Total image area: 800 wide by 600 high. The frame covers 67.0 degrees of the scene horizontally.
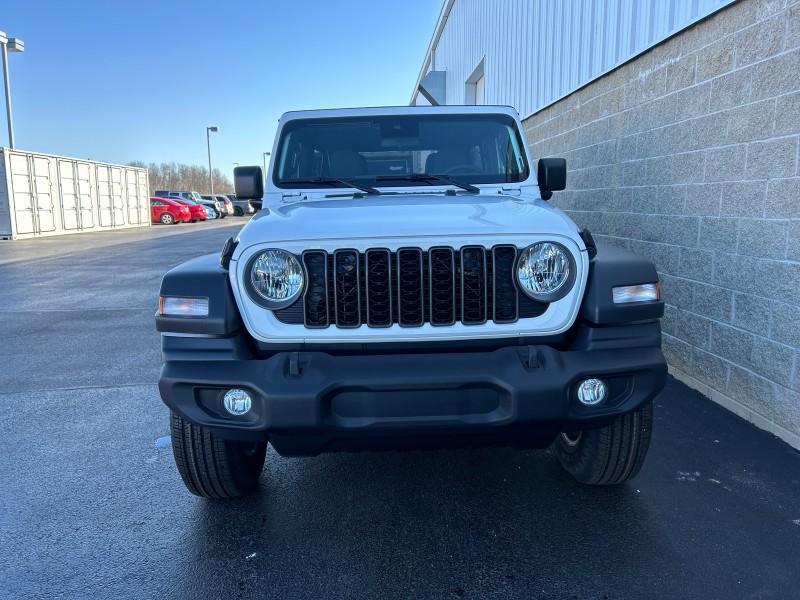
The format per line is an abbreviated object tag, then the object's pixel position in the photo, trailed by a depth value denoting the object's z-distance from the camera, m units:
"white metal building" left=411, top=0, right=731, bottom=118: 5.17
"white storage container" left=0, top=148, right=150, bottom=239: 20.50
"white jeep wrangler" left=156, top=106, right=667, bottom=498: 2.39
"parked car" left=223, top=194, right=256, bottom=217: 45.78
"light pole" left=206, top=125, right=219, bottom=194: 46.72
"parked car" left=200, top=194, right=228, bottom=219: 41.16
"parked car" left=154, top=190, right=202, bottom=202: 42.09
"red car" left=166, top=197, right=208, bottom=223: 35.25
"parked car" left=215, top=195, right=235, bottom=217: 45.14
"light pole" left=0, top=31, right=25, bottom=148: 20.67
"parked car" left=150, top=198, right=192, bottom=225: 34.12
